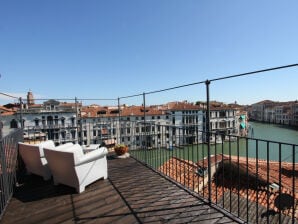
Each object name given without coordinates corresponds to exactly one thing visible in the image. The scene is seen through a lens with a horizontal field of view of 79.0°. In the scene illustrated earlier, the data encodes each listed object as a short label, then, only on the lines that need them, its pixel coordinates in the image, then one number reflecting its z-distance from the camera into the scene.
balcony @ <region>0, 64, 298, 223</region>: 1.95
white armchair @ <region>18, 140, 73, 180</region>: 2.92
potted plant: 4.39
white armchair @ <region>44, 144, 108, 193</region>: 2.49
